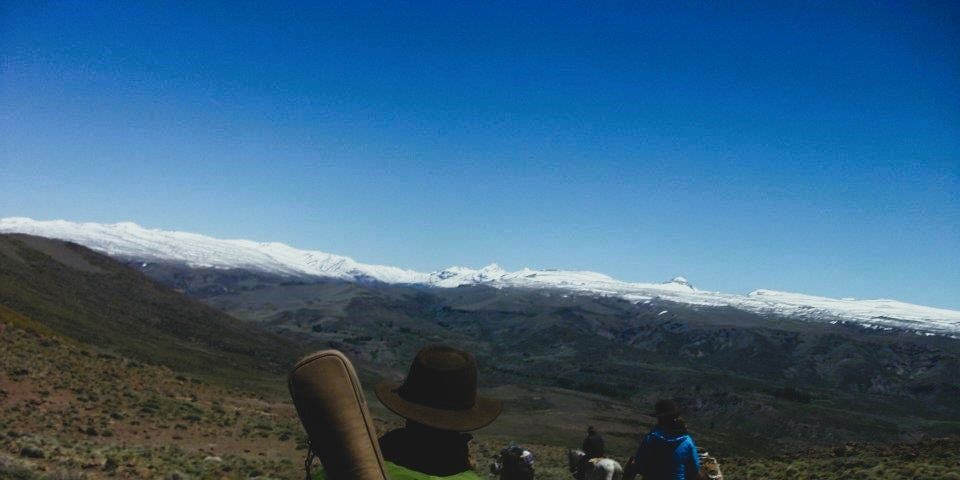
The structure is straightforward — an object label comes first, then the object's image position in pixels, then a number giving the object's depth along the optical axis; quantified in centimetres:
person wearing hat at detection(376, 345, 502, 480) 311
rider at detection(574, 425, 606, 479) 920
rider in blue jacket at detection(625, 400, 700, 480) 661
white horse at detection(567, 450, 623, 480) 866
